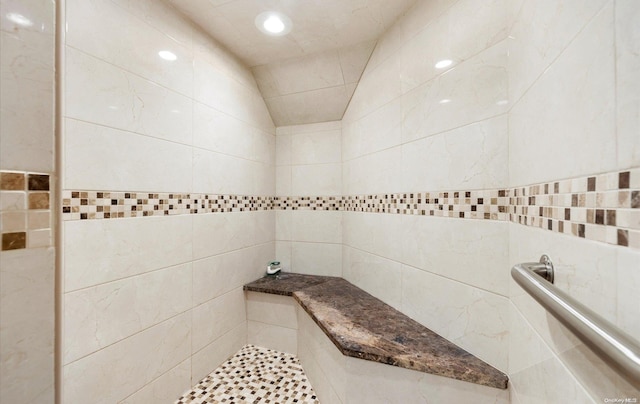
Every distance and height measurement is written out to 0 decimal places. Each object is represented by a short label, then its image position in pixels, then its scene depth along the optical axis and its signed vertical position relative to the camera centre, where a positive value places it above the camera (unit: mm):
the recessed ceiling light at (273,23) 1497 +1118
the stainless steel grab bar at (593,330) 272 -173
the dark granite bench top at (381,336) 995 -662
